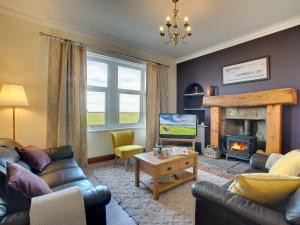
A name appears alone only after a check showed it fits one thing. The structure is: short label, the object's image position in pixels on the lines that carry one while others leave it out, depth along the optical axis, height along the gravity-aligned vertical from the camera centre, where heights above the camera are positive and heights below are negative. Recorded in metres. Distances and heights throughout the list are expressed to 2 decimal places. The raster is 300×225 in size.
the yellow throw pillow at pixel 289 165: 1.44 -0.49
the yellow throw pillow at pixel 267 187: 1.04 -0.48
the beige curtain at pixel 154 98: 4.43 +0.36
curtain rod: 3.02 +1.37
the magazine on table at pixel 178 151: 2.68 -0.67
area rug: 1.85 -1.18
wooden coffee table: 2.22 -0.83
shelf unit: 4.81 +0.32
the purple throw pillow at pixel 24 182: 1.11 -0.50
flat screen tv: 4.05 -0.36
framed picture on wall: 3.42 +0.90
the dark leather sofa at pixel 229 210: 0.96 -0.63
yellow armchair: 3.30 -0.75
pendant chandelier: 2.30 +1.65
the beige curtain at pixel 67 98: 3.06 +0.25
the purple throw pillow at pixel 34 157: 2.05 -0.60
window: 3.78 +0.44
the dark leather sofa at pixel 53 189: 1.04 -0.67
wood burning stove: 3.52 -0.77
